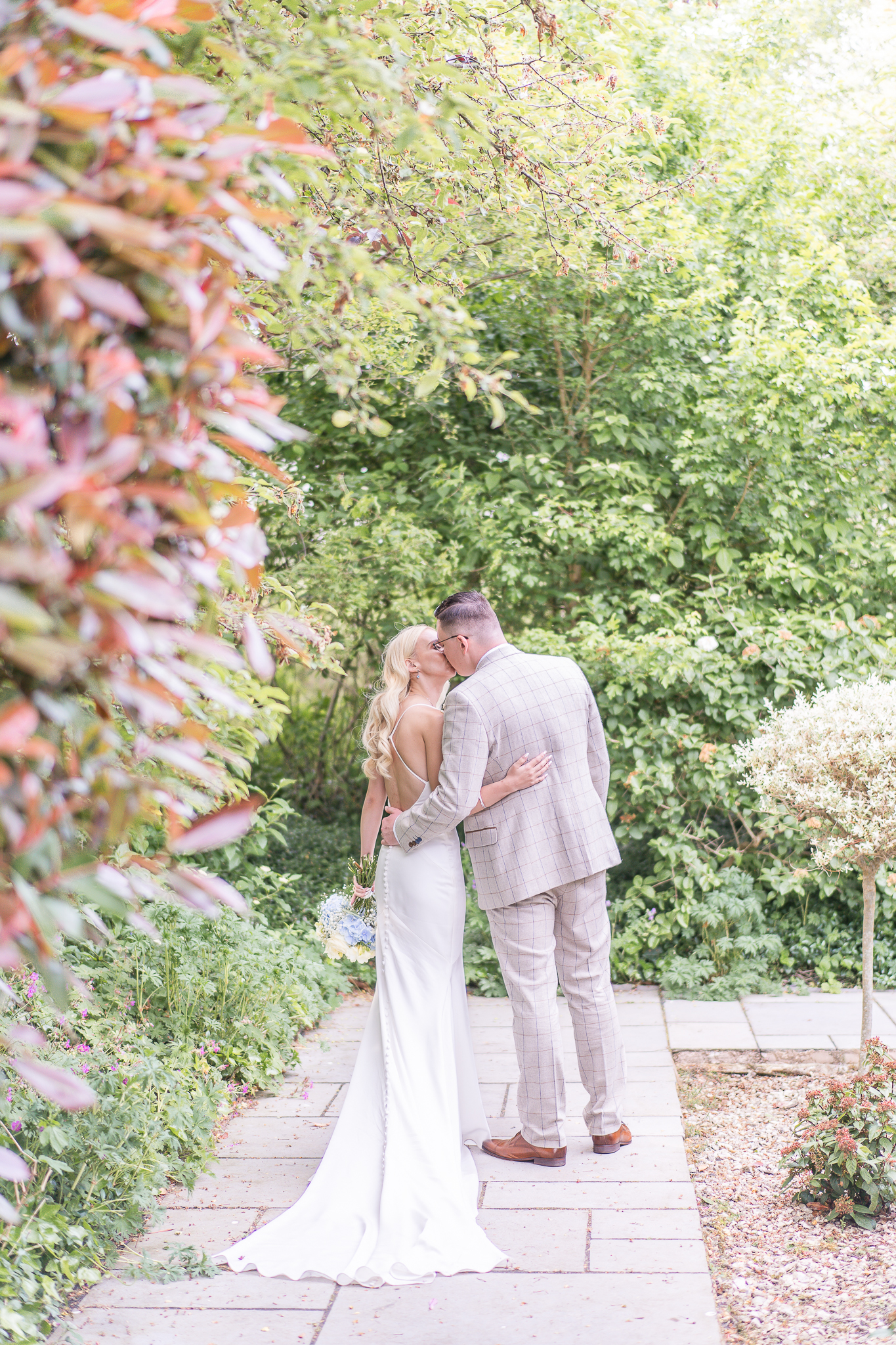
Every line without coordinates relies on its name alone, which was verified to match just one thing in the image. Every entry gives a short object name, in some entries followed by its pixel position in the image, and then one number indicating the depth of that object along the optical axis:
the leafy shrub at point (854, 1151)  3.29
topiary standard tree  4.15
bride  3.14
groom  3.80
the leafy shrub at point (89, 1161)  2.67
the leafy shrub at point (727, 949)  5.74
